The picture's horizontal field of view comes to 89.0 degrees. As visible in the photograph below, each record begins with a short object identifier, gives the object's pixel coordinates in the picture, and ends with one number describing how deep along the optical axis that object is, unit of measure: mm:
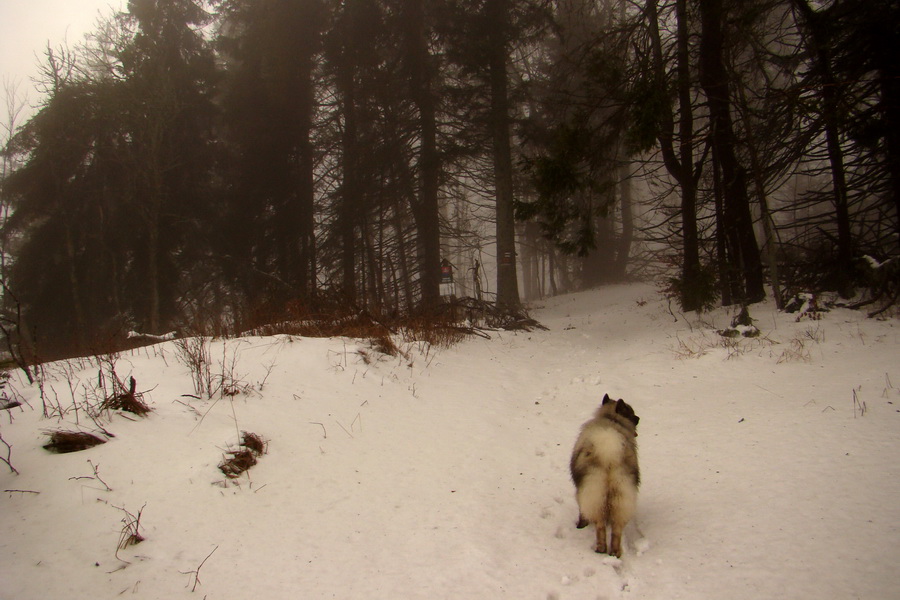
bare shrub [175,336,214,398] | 4863
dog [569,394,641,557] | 3033
